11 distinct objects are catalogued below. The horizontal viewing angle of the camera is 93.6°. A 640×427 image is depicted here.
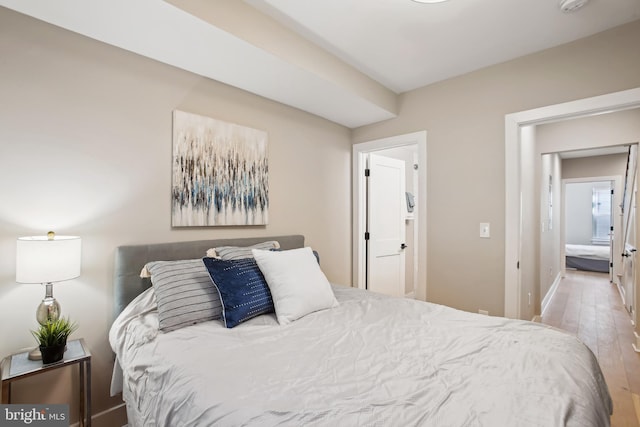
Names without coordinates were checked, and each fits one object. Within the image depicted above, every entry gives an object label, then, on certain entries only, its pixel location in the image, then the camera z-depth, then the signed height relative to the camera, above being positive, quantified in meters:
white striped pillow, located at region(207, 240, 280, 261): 2.00 -0.25
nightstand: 1.31 -0.69
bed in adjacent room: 6.39 -0.90
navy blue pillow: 1.61 -0.41
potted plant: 1.39 -0.58
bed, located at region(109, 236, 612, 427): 0.88 -0.57
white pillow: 1.69 -0.41
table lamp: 1.37 -0.22
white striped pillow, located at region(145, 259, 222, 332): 1.54 -0.43
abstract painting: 2.09 +0.33
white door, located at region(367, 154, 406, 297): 3.56 -0.11
